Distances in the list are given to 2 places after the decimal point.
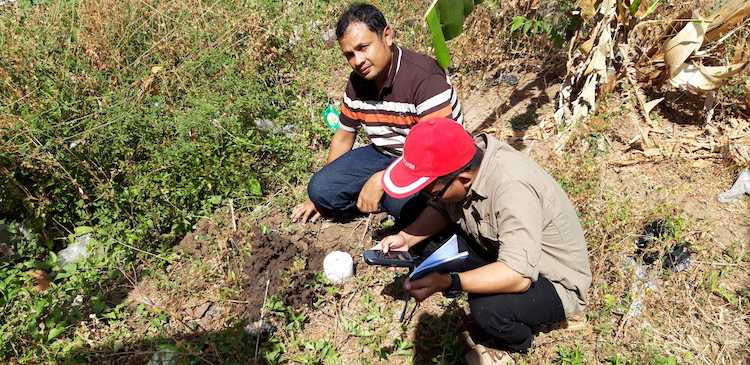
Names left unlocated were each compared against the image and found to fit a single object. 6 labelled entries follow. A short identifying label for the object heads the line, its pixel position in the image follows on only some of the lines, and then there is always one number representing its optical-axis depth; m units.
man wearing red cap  1.82
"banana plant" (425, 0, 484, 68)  2.41
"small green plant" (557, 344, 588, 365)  2.27
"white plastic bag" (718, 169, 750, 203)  3.16
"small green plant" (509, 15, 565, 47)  4.04
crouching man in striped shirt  2.63
